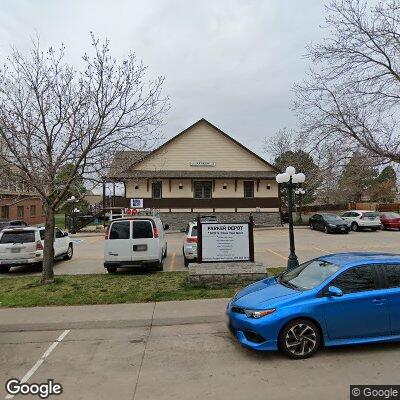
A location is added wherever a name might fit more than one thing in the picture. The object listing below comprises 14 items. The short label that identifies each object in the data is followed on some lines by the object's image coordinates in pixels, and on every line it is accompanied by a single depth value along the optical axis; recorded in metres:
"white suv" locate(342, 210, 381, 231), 31.81
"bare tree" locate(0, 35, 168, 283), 10.94
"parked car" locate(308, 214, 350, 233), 30.02
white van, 13.57
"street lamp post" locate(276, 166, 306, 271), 13.39
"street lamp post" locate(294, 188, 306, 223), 31.86
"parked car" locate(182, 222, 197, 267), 15.14
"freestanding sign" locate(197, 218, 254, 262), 11.67
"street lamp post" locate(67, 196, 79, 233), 34.35
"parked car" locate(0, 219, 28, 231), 29.53
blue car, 5.89
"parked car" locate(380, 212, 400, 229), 31.86
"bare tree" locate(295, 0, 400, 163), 13.96
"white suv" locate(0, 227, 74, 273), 14.84
